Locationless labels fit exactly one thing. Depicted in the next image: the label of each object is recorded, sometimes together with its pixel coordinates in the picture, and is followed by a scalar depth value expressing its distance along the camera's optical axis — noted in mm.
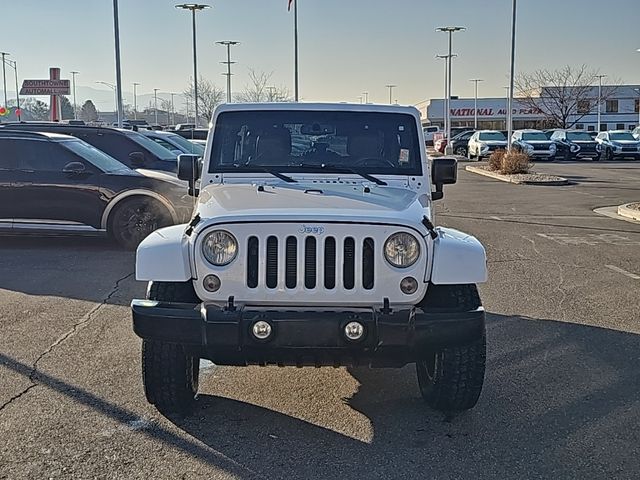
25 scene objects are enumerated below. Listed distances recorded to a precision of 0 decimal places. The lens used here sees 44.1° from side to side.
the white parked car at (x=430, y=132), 52703
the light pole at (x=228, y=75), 47450
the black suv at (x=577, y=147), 39656
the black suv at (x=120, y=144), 13133
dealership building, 75625
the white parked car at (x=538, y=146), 38500
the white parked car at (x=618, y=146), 39469
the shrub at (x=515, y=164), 26750
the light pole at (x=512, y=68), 30297
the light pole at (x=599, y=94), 71700
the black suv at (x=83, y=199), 10828
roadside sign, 40562
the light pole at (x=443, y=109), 81375
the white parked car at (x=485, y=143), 39688
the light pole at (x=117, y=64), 25555
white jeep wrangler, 4098
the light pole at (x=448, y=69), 48594
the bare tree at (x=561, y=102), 68000
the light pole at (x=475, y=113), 81681
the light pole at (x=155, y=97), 107506
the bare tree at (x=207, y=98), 65188
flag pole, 37656
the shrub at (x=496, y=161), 29166
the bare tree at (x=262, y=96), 45056
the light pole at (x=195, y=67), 40697
